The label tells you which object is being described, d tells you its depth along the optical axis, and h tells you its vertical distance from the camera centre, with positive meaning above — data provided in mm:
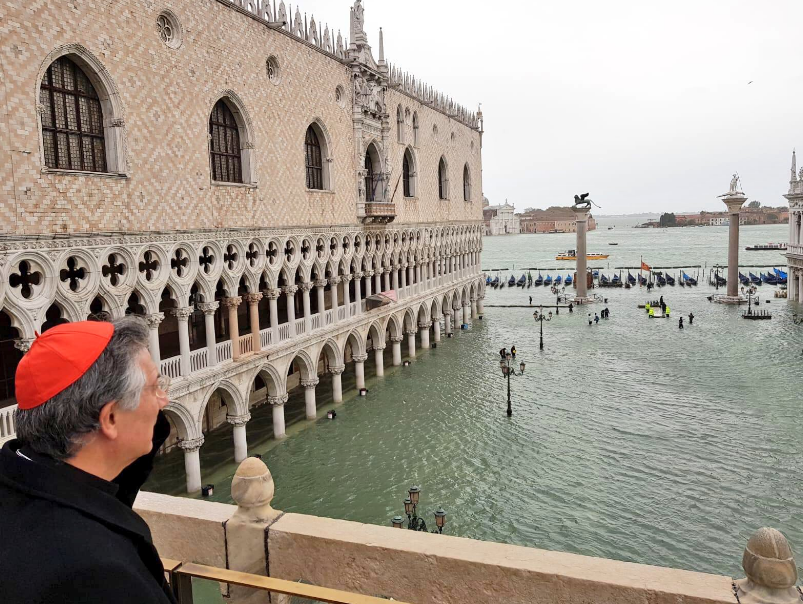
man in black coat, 1513 -640
